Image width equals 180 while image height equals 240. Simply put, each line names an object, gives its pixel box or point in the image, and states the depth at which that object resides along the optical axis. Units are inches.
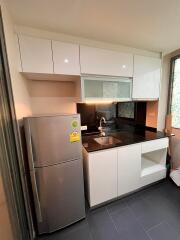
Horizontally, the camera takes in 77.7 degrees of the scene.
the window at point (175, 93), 83.8
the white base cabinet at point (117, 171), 56.9
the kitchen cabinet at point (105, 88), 61.9
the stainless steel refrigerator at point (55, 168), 43.4
